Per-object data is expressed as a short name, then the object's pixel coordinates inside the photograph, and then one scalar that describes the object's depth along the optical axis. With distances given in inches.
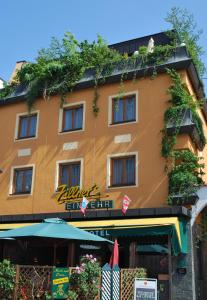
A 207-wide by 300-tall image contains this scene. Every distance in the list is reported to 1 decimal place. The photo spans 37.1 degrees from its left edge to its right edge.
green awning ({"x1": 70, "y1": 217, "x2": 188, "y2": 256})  418.3
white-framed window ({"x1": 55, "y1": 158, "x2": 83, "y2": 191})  555.9
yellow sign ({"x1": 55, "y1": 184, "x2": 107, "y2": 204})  529.8
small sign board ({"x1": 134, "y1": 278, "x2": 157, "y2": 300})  321.0
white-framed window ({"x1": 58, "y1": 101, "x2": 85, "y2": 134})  584.0
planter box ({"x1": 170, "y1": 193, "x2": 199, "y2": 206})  461.9
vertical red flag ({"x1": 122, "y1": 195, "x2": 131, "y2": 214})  462.0
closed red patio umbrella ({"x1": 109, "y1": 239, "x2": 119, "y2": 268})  362.4
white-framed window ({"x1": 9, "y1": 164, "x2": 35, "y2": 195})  589.0
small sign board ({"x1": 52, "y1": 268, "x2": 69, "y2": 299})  305.2
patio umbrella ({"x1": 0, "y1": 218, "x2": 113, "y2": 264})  338.9
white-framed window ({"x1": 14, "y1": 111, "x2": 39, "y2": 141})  614.8
